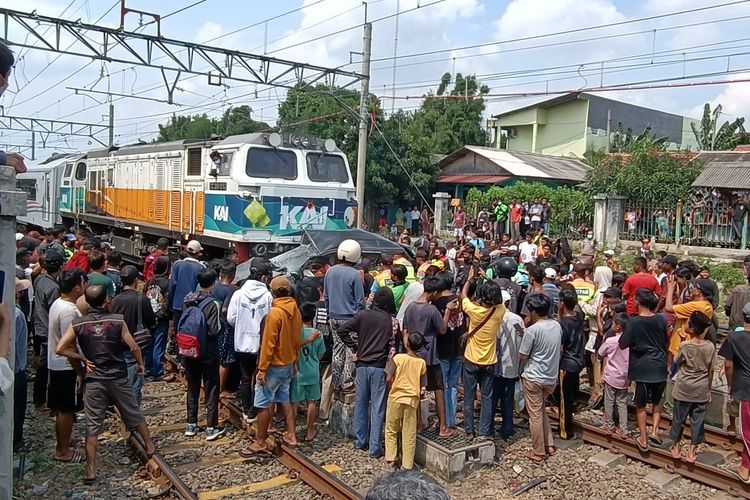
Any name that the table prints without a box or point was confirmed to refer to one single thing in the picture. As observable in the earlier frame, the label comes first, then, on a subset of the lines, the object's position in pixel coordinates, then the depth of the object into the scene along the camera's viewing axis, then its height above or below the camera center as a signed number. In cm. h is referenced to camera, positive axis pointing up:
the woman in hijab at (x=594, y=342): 821 -159
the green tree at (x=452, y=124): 3928 +497
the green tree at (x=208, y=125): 5047 +566
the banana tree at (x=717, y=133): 3269 +425
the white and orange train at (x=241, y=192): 1262 +11
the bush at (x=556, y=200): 2144 +38
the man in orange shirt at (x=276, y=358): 628 -150
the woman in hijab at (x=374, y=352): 641 -142
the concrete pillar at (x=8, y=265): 346 -41
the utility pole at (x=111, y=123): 3653 +373
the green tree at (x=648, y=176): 1942 +121
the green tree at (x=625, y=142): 2156 +341
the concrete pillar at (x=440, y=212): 2473 -20
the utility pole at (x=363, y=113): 1816 +242
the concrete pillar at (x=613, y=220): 1950 -16
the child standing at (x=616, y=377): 701 -170
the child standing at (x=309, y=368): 669 -168
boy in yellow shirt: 609 -172
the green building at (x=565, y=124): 3791 +518
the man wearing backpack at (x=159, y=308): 856 -145
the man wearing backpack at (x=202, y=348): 658 -150
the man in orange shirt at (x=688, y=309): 721 -98
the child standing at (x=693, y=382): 643 -157
